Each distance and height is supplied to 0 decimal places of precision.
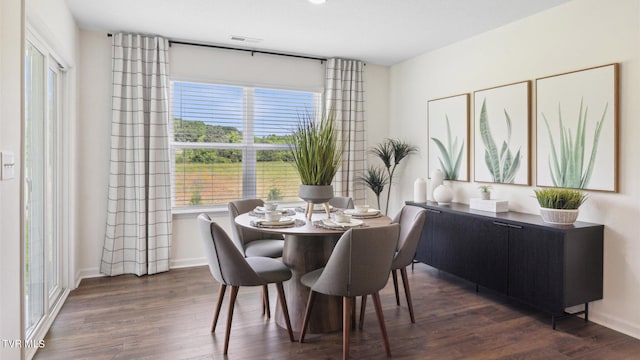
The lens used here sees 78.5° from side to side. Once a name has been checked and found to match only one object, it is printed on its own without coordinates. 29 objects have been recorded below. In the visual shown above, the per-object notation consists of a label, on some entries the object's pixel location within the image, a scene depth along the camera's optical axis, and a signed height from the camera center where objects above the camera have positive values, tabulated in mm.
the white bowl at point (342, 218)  2678 -272
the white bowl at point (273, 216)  2682 -261
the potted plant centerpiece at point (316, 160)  2715 +128
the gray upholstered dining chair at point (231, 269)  2453 -599
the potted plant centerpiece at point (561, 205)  2914 -188
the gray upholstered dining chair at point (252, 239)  3326 -567
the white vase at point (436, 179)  4352 +2
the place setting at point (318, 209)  3325 -268
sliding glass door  2570 -66
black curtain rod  4332 +1512
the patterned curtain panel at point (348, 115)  5016 +832
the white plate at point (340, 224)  2594 -305
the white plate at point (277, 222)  2633 -300
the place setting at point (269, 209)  2920 -268
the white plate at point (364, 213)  3090 -272
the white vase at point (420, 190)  4355 -124
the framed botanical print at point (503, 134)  3547 +441
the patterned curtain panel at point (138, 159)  4039 +193
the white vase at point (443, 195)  4121 -166
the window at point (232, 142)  4465 +429
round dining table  2789 -767
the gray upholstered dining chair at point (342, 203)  3792 -237
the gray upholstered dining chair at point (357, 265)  2279 -516
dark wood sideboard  2836 -613
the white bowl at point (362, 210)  3130 -252
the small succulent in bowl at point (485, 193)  3727 -128
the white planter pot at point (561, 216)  2904 -267
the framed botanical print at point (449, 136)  4215 +494
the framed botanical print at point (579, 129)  2896 +404
